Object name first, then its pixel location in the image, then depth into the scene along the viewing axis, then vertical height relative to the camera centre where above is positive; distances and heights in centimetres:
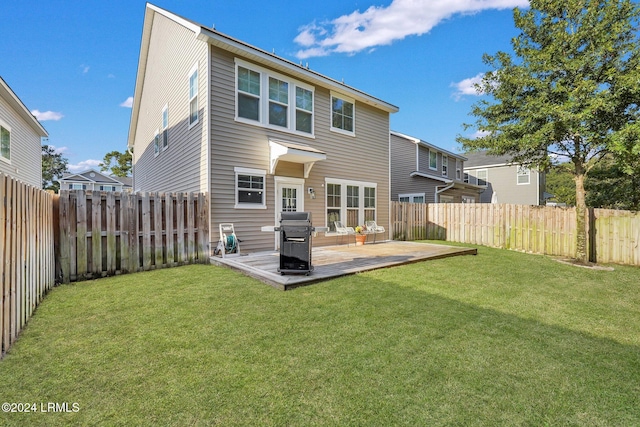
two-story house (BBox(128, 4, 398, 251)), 704 +230
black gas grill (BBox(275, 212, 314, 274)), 482 -56
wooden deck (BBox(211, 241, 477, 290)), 483 -116
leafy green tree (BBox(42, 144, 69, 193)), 3322 +561
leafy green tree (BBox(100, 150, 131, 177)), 4216 +741
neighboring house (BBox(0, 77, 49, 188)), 982 +305
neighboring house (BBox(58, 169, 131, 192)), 3047 +335
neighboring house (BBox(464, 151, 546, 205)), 2022 +220
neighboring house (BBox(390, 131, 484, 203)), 1654 +194
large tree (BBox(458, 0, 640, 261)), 636 +307
